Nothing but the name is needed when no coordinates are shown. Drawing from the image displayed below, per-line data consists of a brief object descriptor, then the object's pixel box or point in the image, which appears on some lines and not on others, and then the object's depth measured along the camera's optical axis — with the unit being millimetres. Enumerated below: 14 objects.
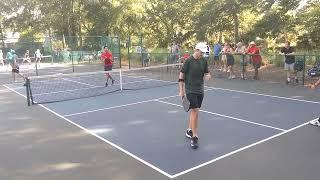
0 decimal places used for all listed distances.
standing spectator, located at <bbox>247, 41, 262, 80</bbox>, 12580
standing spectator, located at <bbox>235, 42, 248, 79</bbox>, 12961
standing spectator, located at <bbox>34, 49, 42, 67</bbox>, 19251
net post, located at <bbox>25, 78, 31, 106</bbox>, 9038
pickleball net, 10507
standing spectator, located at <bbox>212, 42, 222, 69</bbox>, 14755
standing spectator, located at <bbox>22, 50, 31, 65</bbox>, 19873
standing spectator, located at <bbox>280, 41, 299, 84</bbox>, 11423
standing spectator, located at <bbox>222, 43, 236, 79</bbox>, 13257
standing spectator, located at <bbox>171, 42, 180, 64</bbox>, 16336
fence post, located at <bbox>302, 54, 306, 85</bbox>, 11259
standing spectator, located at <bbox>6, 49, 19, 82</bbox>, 14032
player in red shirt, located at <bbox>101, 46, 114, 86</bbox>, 12615
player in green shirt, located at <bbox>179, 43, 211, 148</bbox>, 5354
